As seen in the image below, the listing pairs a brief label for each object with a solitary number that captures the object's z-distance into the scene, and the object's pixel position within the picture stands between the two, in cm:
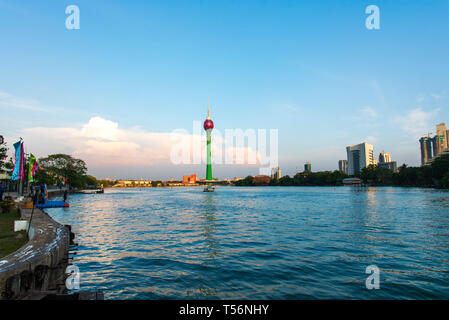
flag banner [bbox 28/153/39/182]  2597
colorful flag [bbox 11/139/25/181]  1919
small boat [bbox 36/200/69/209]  4202
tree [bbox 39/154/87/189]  10544
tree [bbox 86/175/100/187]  17612
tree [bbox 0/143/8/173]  3283
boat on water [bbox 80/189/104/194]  12490
